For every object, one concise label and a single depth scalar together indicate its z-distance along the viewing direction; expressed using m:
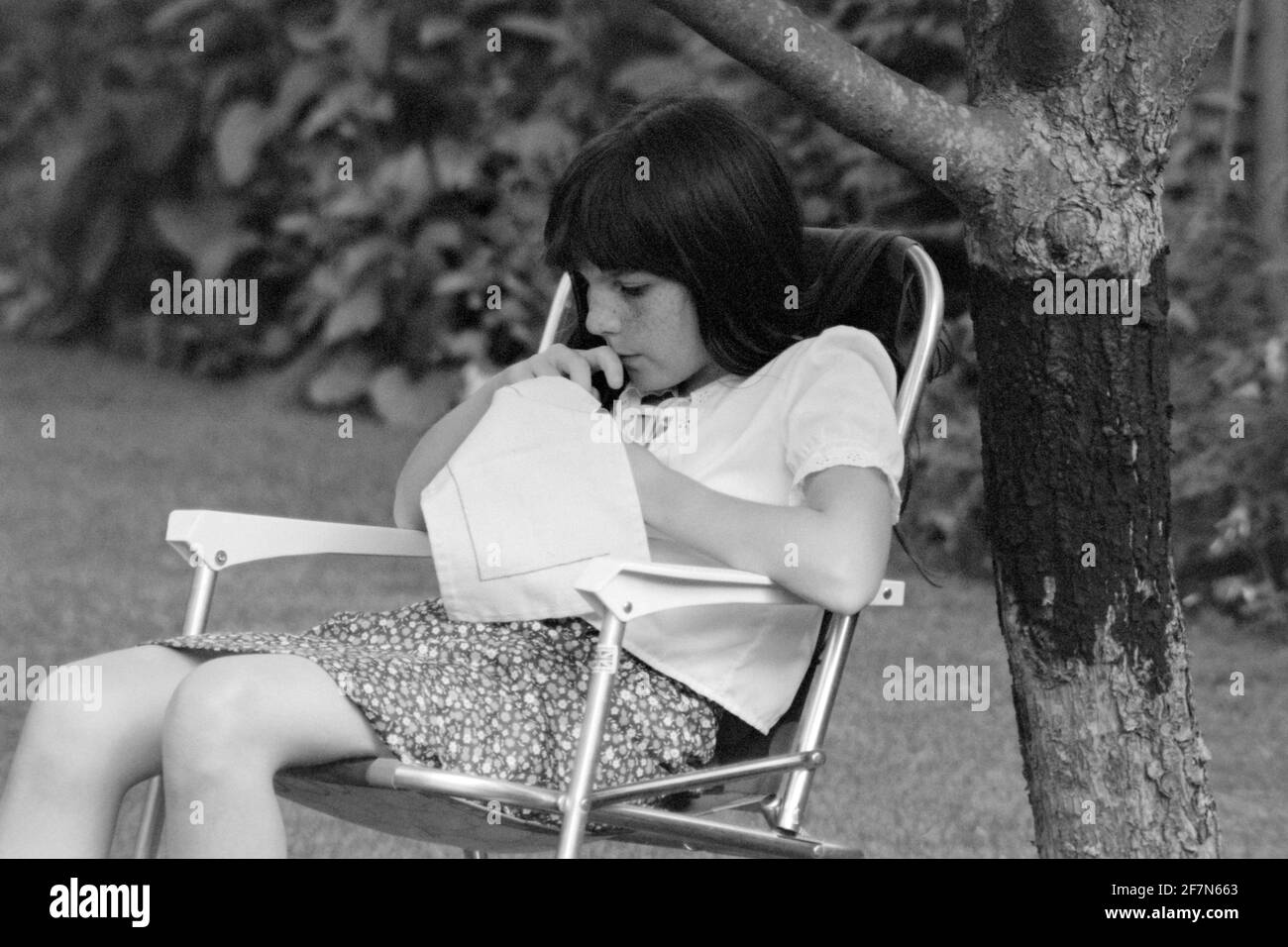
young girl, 2.12
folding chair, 2.10
